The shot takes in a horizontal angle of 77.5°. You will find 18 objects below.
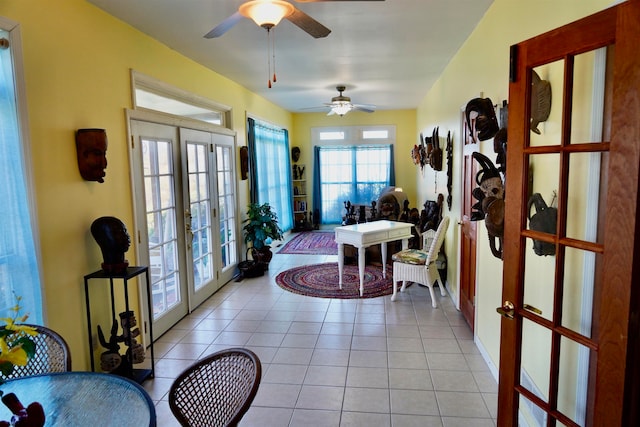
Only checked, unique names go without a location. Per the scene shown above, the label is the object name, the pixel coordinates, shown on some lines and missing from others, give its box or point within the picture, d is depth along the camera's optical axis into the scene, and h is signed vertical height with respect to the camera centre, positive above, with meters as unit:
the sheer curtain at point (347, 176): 8.76 -0.07
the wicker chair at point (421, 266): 4.22 -1.02
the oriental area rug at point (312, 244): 6.91 -1.32
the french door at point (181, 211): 3.42 -0.35
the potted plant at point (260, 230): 5.48 -0.77
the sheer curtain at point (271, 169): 5.95 +0.09
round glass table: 1.34 -0.80
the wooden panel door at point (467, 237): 3.51 -0.62
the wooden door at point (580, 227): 1.23 -0.21
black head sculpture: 2.62 -0.42
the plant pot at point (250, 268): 5.41 -1.27
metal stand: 2.61 -0.86
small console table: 4.50 -0.73
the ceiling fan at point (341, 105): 5.59 +0.96
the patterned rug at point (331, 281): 4.73 -1.40
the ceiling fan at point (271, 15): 2.13 +0.87
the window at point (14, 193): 2.04 -0.08
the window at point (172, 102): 3.36 +0.75
